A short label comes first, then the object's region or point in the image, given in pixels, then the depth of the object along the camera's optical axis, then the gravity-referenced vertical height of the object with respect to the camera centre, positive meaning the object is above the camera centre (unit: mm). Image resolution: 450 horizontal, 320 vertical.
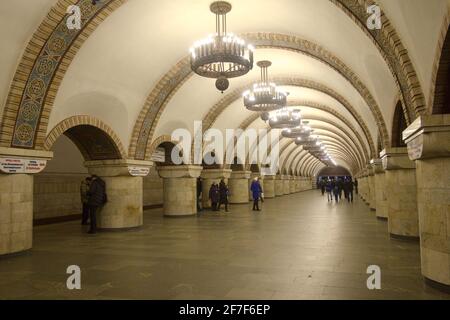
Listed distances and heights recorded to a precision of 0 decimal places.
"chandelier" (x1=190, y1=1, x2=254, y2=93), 6336 +2222
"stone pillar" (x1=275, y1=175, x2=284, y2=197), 26419 -314
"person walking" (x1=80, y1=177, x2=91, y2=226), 9759 -398
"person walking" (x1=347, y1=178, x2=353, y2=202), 19391 -372
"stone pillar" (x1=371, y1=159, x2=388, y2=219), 10234 -304
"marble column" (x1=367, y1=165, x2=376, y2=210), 13014 -245
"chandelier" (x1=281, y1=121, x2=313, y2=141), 16438 +2128
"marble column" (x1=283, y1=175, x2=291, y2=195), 28977 -246
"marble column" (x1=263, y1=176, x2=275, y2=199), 23419 -349
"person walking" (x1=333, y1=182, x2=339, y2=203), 19394 -475
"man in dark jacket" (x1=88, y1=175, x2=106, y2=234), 8523 -273
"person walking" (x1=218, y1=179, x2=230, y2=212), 14164 -387
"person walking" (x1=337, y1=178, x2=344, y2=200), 20266 -222
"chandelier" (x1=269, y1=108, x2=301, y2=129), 12784 +2105
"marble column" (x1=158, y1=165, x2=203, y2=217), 12125 -224
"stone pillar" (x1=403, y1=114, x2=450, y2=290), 3955 -155
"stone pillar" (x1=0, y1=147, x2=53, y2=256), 5965 -169
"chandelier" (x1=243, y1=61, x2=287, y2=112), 9523 +2118
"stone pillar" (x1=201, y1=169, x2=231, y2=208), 15148 +179
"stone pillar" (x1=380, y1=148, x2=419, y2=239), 7016 -308
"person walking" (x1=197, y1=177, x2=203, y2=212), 13992 -313
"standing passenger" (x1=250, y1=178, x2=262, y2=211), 13570 -304
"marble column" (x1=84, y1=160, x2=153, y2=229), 9078 -205
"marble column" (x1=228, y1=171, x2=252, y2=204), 18016 -241
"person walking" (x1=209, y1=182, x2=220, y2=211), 13797 -458
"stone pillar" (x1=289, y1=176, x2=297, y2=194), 32008 -315
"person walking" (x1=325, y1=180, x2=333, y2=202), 21380 -400
